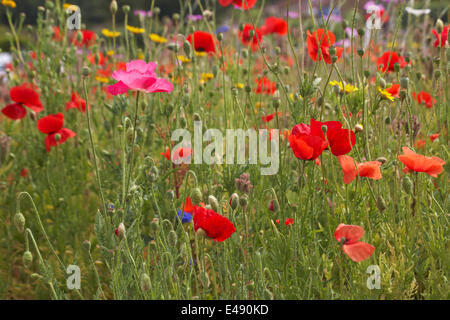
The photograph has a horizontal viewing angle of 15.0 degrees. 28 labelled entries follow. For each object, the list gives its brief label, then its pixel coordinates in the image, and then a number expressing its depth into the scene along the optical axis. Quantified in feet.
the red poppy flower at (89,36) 9.36
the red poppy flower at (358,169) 6.39
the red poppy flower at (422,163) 6.39
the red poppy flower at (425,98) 7.86
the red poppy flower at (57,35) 9.43
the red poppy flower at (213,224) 6.28
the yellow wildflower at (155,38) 8.68
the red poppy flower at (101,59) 8.95
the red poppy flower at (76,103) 7.84
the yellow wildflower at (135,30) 8.60
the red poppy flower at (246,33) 7.89
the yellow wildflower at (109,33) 8.64
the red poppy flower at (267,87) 8.03
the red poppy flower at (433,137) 7.26
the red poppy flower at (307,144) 6.31
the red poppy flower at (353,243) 6.16
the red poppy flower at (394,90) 7.00
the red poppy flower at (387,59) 7.31
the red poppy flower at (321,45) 6.91
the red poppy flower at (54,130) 7.54
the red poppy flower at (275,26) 7.85
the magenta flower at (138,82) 6.45
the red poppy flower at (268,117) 7.45
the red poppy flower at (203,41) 7.64
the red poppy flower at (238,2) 7.16
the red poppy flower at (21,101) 7.72
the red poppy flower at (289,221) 6.72
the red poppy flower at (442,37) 7.37
